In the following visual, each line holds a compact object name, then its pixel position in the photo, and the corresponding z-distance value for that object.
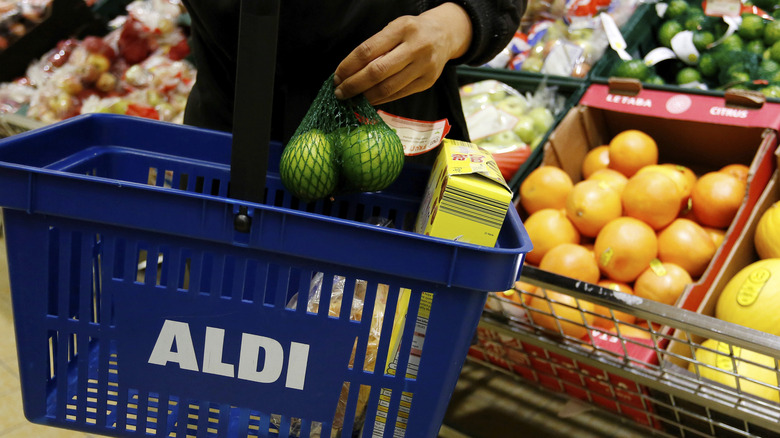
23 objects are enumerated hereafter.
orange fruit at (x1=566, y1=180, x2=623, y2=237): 1.57
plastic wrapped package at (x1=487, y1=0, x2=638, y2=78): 2.34
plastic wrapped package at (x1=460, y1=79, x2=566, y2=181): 2.09
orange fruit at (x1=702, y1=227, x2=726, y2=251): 1.56
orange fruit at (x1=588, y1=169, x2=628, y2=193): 1.67
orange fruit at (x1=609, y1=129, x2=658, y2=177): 1.76
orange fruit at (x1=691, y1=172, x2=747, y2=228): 1.56
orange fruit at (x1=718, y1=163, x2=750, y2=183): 1.64
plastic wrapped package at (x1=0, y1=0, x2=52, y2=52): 2.87
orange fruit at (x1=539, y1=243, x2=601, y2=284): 1.45
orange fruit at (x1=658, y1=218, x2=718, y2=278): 1.50
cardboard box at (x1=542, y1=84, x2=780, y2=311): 1.59
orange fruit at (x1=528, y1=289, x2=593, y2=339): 1.37
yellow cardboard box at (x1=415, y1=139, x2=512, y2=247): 0.61
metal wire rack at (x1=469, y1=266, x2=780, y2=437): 1.09
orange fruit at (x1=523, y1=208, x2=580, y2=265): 1.56
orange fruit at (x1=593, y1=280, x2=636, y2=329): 1.43
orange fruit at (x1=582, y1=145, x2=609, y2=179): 1.86
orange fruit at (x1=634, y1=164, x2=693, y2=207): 1.63
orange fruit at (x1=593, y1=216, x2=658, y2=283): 1.47
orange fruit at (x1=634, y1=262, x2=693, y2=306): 1.43
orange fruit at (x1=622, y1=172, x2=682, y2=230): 1.52
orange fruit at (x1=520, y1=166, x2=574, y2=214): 1.69
